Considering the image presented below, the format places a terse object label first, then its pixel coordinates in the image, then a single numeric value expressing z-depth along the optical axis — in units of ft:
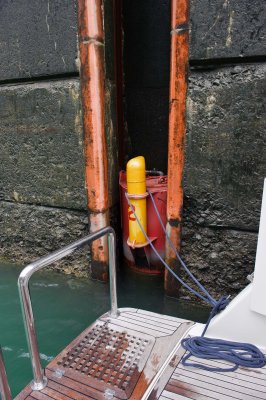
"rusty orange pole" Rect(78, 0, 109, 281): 11.46
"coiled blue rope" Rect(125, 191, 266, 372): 7.04
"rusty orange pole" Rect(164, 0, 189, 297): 9.99
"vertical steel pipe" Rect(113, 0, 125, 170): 13.61
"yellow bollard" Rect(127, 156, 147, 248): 12.32
